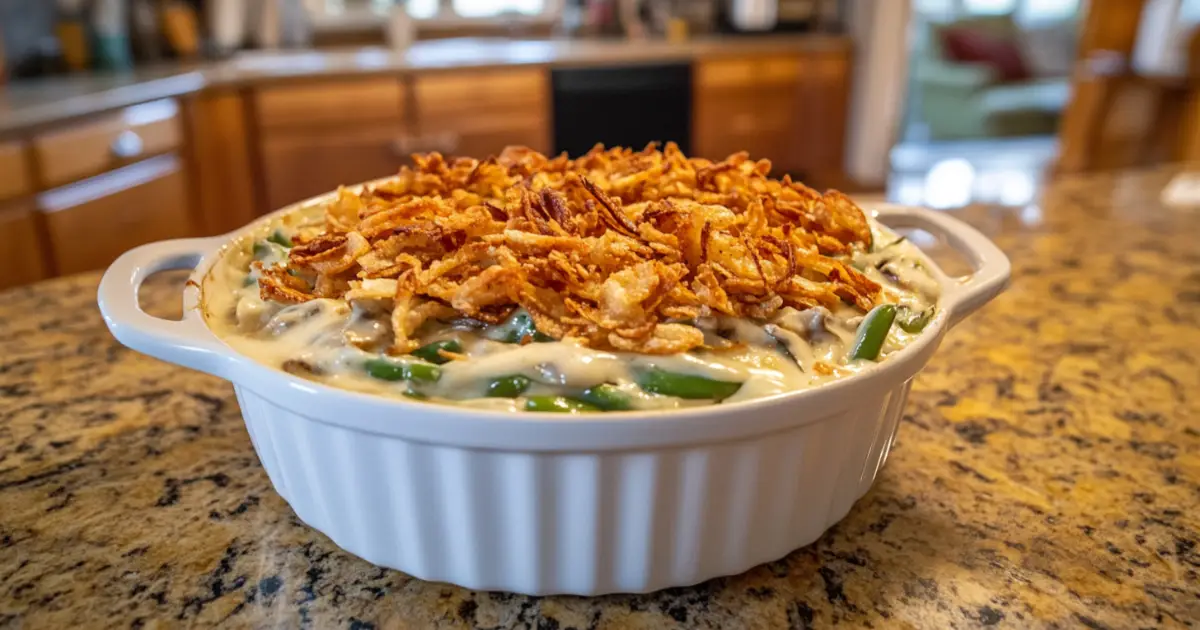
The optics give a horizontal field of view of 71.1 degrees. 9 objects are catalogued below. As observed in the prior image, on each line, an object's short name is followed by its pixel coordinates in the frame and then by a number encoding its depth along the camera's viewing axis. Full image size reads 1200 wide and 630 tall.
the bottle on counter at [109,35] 2.75
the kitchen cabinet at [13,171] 1.94
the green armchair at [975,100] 6.17
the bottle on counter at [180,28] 2.94
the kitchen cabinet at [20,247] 1.99
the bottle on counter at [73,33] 2.72
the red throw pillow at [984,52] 6.29
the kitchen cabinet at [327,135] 2.80
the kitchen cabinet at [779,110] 3.36
